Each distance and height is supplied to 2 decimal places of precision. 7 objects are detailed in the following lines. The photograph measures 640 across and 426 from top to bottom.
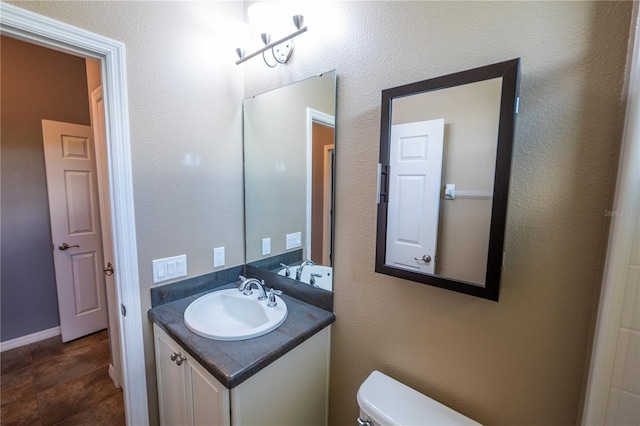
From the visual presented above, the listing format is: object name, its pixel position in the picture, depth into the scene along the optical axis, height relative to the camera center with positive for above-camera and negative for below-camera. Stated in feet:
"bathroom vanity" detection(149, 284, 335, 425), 3.01 -2.44
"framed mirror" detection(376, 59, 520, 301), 2.58 +0.13
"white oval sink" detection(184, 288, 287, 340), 3.69 -2.04
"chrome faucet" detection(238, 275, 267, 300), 4.47 -1.82
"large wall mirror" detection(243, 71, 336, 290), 4.19 +0.13
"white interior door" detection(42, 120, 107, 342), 7.25 -1.30
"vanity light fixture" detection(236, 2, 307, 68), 4.04 +2.47
